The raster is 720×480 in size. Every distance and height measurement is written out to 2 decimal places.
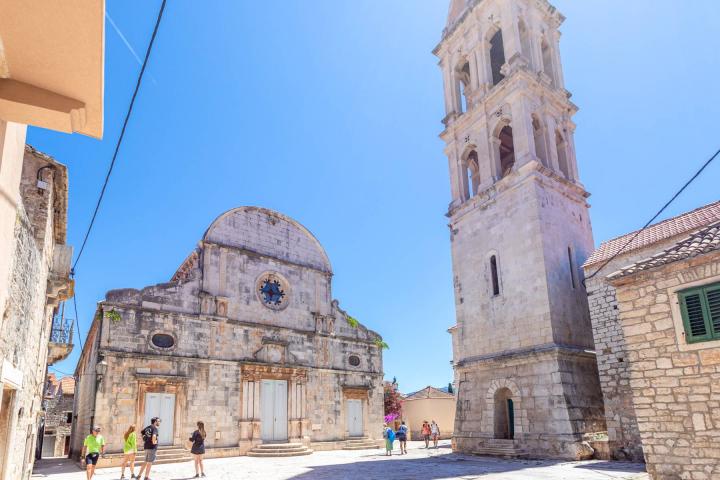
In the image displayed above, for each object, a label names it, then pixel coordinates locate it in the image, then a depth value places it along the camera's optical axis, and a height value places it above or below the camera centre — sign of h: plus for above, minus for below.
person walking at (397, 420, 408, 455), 18.61 -2.22
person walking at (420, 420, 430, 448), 22.06 -2.42
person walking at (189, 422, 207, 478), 12.04 -1.52
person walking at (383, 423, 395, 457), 17.48 -2.12
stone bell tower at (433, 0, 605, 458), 14.86 +4.68
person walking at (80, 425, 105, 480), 11.22 -1.40
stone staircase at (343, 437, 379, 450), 21.05 -2.70
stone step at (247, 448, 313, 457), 18.48 -2.62
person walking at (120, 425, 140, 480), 11.98 -1.45
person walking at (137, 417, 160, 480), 11.23 -1.29
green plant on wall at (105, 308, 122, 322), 17.06 +2.39
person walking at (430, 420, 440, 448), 21.96 -2.45
